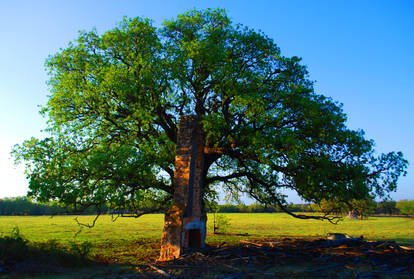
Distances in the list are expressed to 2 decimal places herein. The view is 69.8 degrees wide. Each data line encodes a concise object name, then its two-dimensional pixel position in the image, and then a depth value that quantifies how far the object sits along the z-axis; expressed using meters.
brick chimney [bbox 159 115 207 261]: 15.62
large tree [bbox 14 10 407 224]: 15.73
